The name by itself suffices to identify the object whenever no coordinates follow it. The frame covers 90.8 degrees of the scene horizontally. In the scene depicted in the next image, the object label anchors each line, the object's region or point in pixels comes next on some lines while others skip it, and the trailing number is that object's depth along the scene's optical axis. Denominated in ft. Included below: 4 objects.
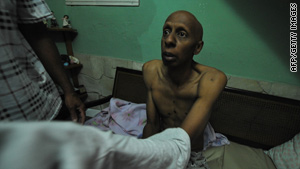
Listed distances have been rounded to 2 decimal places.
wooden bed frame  4.18
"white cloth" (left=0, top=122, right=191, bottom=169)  0.63
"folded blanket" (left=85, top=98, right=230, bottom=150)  4.55
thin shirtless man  2.67
